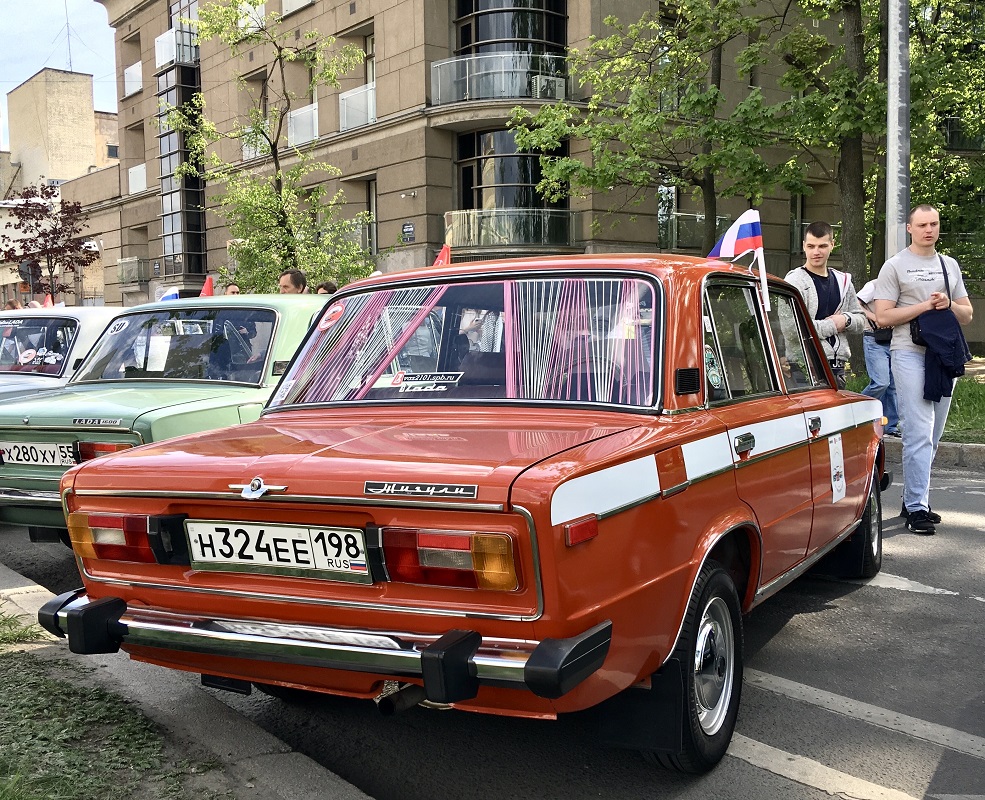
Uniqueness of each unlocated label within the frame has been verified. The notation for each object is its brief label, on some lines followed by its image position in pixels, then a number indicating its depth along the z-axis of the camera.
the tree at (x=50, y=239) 35.25
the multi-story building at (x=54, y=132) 59.19
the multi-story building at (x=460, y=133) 25.20
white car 8.57
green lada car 5.50
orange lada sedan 2.67
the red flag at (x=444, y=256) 6.74
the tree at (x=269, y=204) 18.75
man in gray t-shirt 6.54
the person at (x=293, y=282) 10.68
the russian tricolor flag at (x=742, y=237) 5.84
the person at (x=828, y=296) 7.32
